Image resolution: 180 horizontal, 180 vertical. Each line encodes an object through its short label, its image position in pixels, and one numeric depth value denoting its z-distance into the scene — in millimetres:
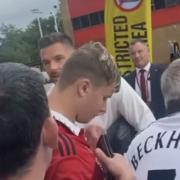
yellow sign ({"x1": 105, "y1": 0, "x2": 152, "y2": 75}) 4606
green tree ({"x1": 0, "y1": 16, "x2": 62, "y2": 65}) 39082
